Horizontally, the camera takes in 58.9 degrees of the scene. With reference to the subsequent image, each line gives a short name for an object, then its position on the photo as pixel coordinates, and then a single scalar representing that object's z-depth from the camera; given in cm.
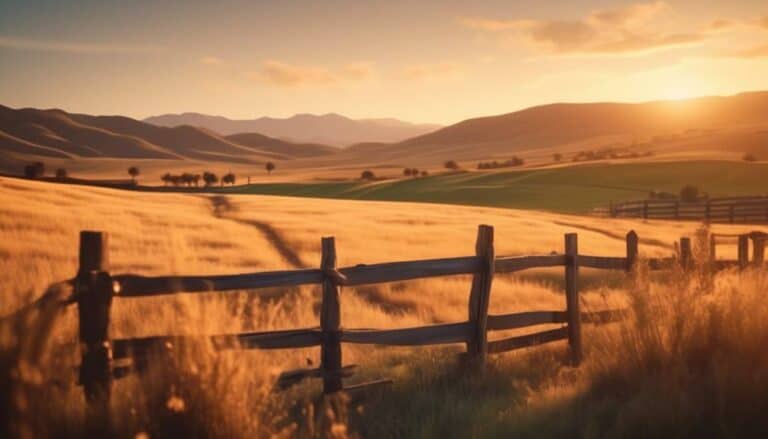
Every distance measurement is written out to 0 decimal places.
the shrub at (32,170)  5747
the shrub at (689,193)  5716
